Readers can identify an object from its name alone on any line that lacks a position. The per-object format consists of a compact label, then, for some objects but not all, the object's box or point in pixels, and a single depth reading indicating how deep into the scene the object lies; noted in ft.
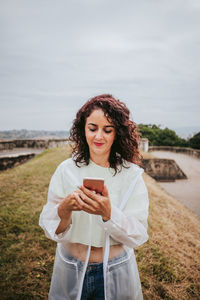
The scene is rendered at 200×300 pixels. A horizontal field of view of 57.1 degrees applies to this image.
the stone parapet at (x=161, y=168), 35.83
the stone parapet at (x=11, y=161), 23.93
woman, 4.09
